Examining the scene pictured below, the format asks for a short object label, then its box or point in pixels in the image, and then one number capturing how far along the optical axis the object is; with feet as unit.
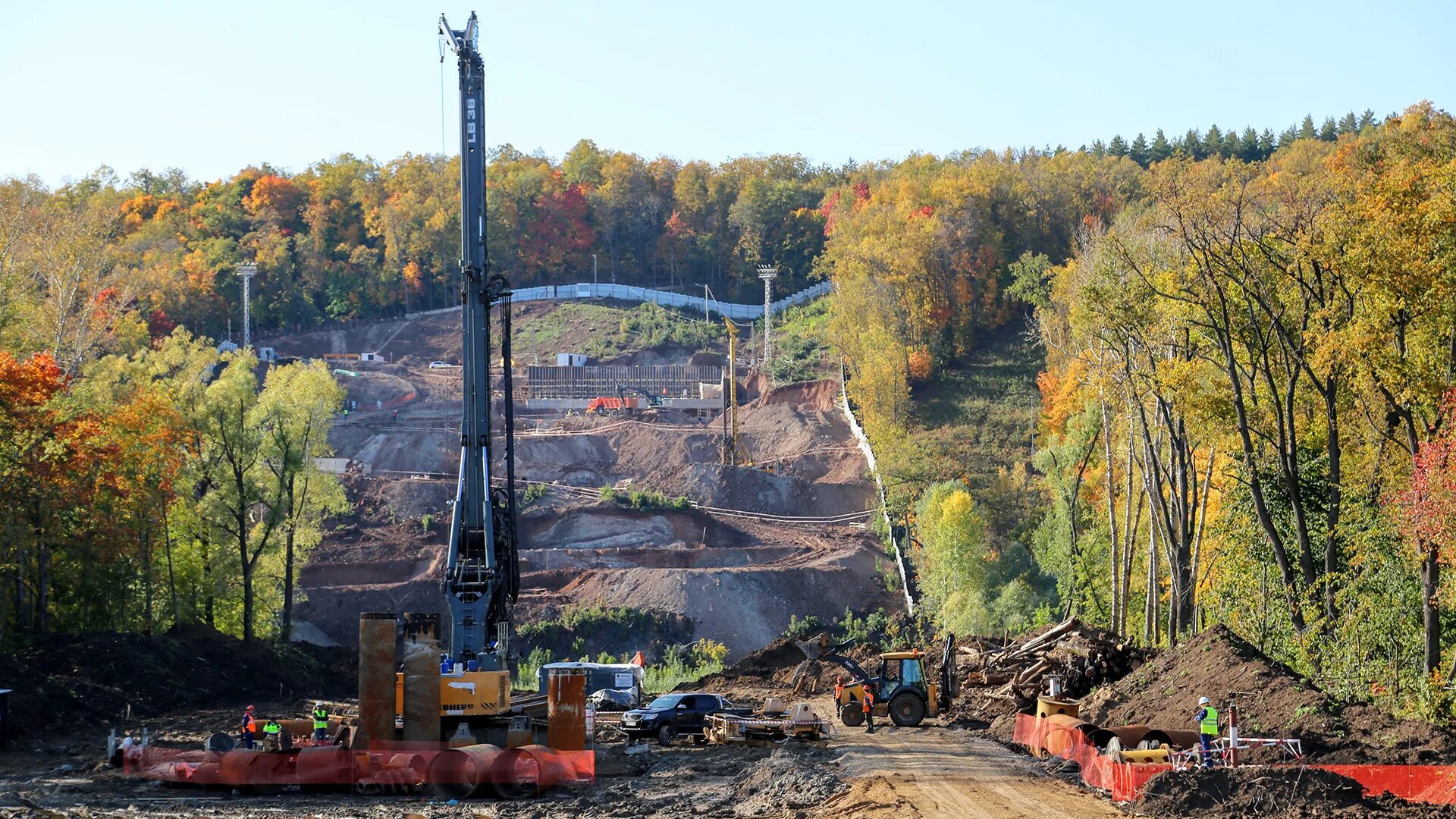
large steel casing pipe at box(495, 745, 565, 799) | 80.94
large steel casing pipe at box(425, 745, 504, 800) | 80.28
